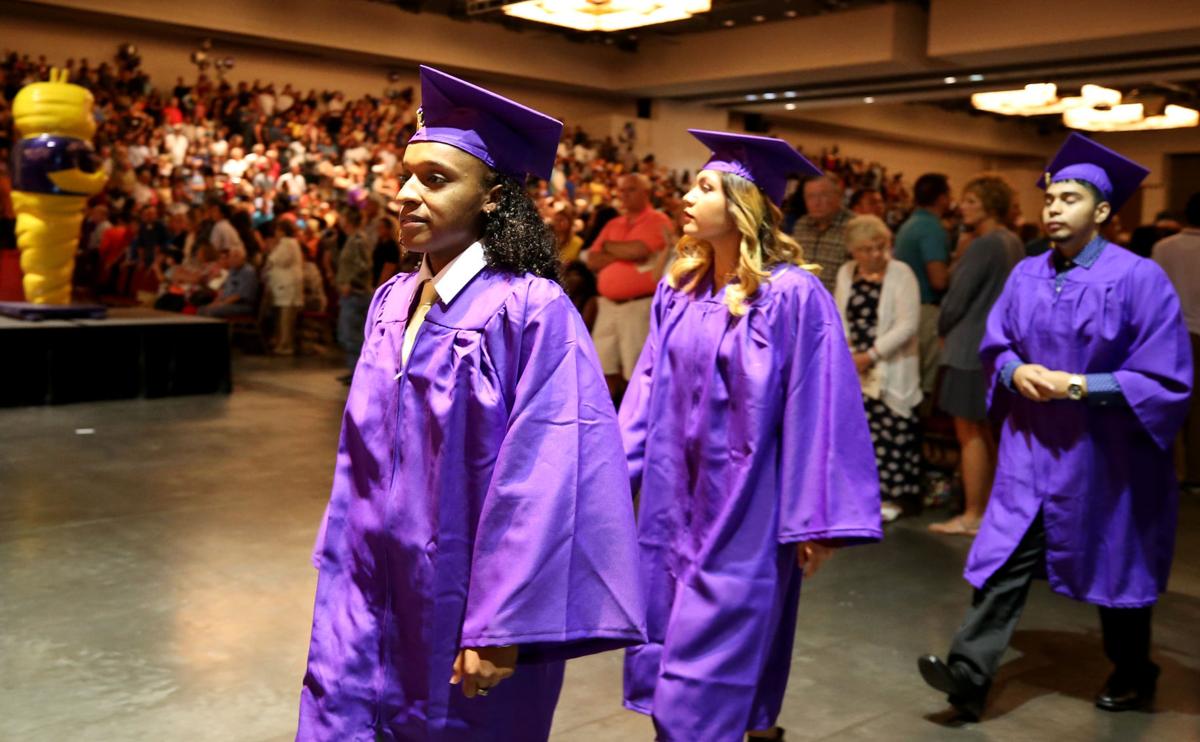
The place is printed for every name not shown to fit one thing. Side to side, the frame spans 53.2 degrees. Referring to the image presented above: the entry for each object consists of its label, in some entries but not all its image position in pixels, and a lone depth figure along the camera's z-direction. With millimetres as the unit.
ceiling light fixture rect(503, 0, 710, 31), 11688
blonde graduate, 2701
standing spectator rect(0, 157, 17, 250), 11258
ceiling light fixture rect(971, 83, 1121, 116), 13727
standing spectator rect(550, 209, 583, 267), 8336
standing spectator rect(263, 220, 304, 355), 12328
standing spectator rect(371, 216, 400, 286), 9377
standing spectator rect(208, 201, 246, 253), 12766
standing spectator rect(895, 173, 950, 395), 6188
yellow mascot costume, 8453
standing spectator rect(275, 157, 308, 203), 15973
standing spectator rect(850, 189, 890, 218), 7641
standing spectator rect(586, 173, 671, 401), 6855
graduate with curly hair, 1818
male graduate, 3396
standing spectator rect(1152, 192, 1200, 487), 6691
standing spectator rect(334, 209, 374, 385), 9961
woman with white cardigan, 5570
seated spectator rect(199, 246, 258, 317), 12247
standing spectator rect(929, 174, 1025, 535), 5555
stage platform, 8383
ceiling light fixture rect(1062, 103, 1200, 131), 15535
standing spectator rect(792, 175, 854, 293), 5859
